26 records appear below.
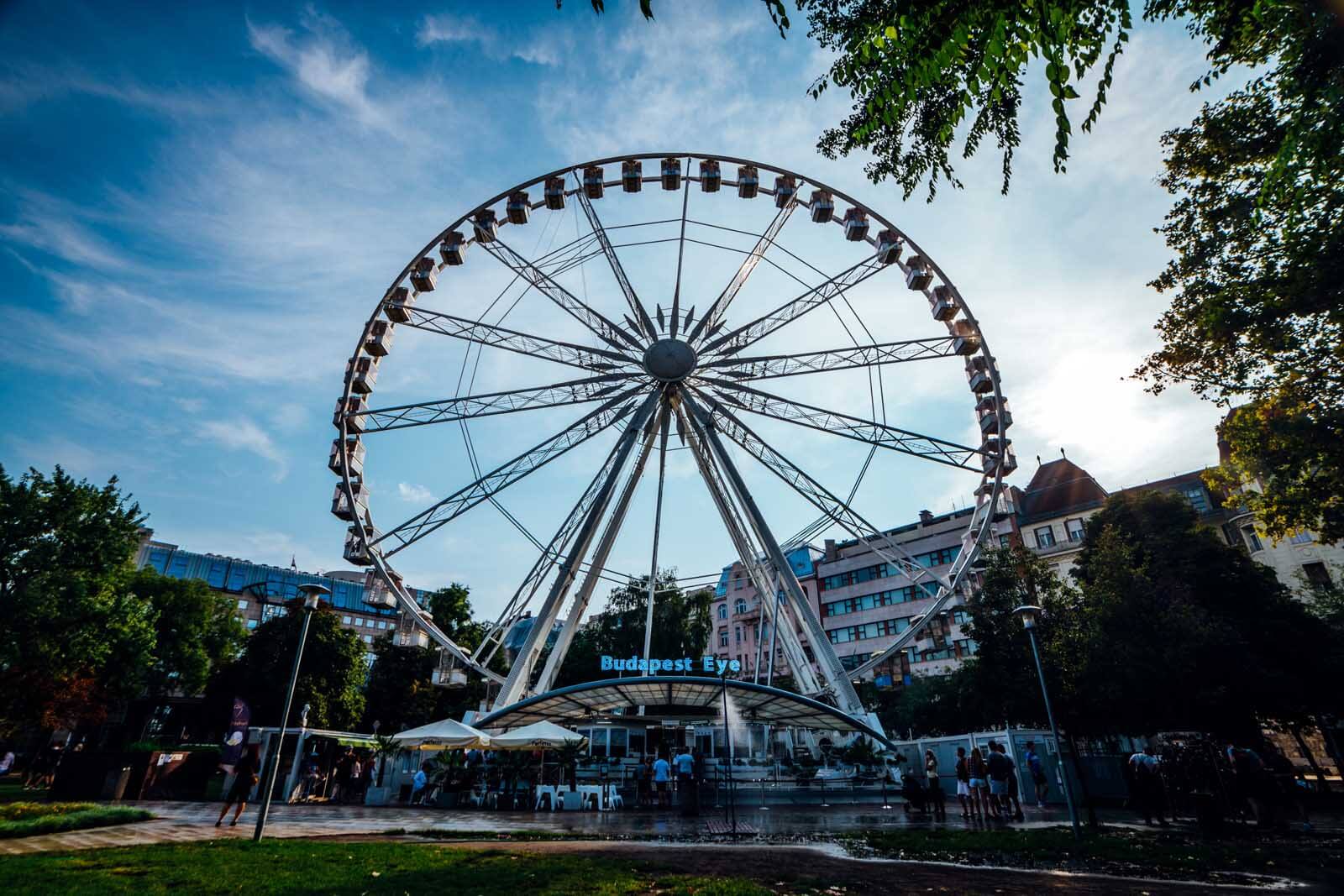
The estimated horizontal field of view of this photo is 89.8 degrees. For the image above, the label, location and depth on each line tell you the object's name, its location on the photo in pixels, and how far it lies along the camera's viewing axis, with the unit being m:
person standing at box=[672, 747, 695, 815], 19.44
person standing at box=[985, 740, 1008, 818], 17.95
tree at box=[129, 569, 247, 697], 48.59
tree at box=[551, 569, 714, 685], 52.73
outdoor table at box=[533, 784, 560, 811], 22.70
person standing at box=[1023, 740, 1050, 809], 24.50
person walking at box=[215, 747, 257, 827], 15.23
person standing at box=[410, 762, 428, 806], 25.81
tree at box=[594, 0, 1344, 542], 5.29
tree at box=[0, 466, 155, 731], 28.34
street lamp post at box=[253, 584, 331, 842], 11.73
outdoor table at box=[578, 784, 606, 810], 22.47
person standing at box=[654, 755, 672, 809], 23.45
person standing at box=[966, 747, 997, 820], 18.06
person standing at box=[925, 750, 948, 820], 19.58
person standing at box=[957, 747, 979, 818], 18.69
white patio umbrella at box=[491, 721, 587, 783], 22.88
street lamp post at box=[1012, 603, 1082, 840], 15.57
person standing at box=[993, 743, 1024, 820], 18.05
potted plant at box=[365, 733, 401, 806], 26.61
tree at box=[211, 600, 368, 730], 45.31
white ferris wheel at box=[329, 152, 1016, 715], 24.97
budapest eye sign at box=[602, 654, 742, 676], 25.80
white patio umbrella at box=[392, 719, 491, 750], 23.08
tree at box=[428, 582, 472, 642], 48.88
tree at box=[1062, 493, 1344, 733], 26.27
